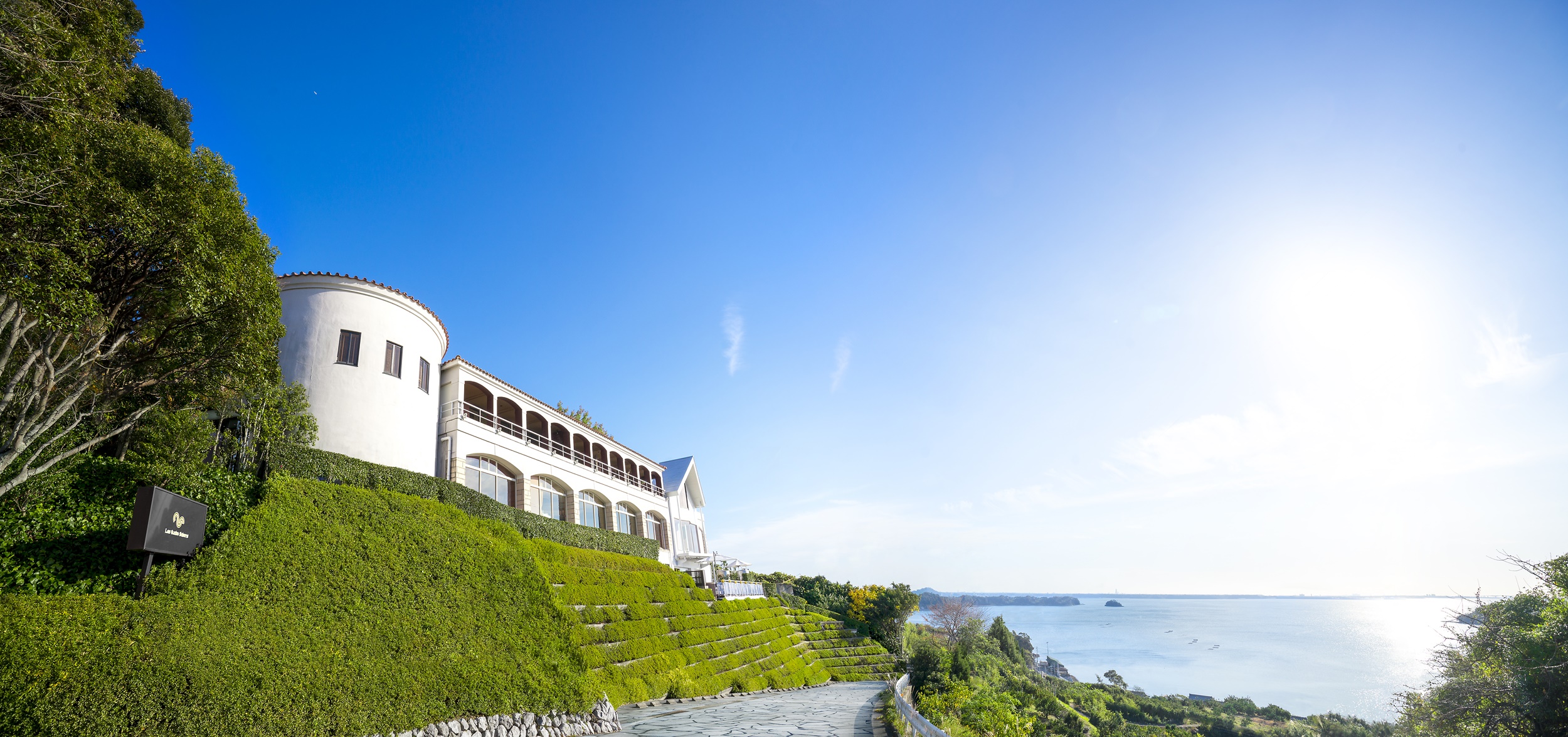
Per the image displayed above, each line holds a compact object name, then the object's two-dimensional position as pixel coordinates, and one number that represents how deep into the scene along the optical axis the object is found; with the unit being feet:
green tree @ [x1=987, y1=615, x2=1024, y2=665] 193.98
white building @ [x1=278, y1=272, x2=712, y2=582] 62.90
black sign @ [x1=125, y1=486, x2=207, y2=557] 30.53
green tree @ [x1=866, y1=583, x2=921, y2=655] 132.77
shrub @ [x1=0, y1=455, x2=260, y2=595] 32.42
